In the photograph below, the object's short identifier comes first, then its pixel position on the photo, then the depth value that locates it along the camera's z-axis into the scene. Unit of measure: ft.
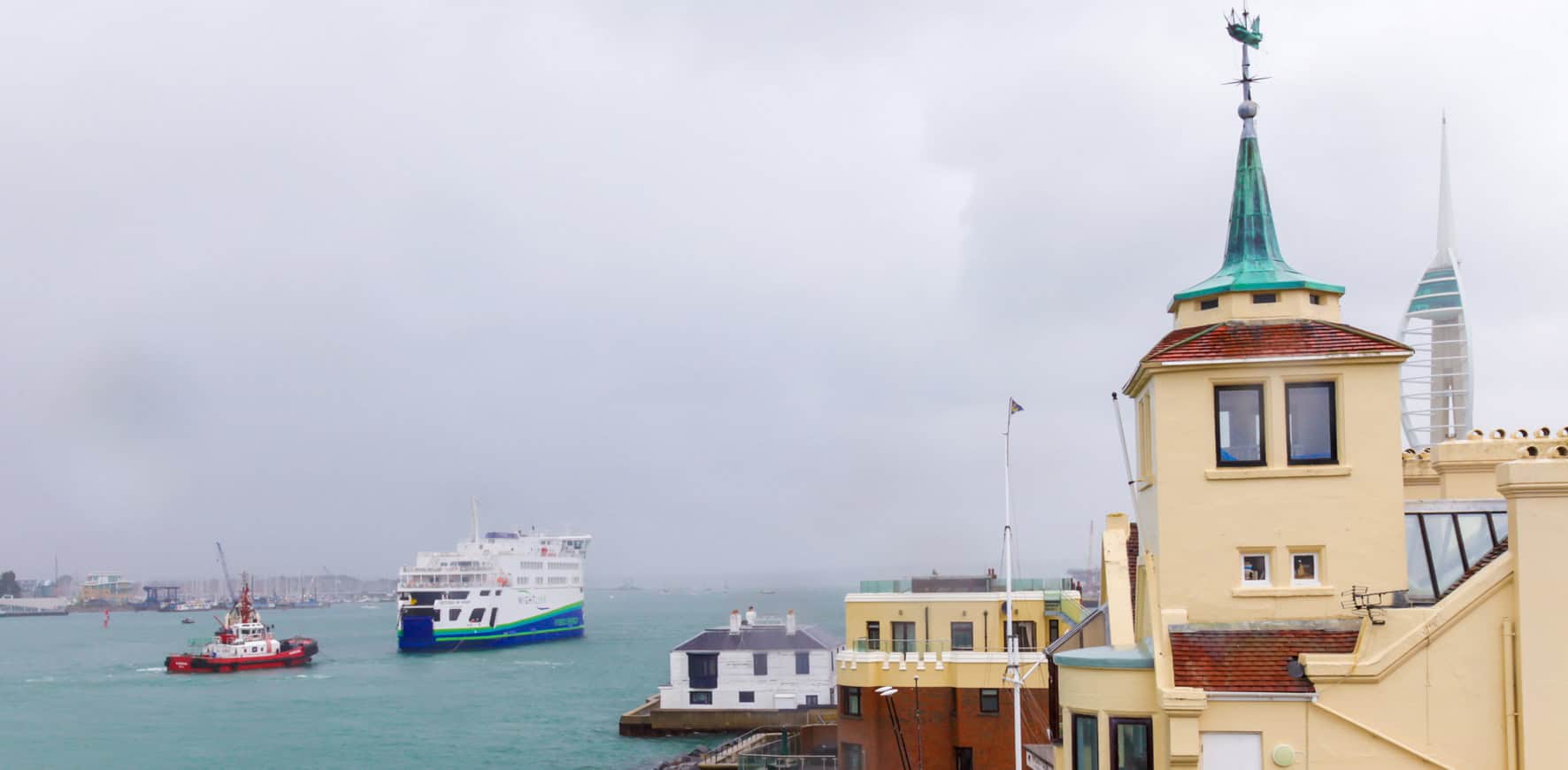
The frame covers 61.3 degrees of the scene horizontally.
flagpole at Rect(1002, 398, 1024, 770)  80.26
